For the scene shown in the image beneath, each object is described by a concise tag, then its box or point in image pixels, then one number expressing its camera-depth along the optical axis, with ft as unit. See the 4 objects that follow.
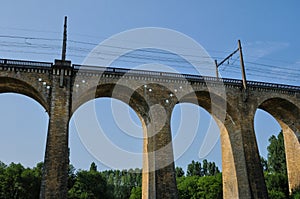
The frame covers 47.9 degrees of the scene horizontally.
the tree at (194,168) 222.69
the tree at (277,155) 143.24
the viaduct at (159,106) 64.28
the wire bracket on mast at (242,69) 78.60
